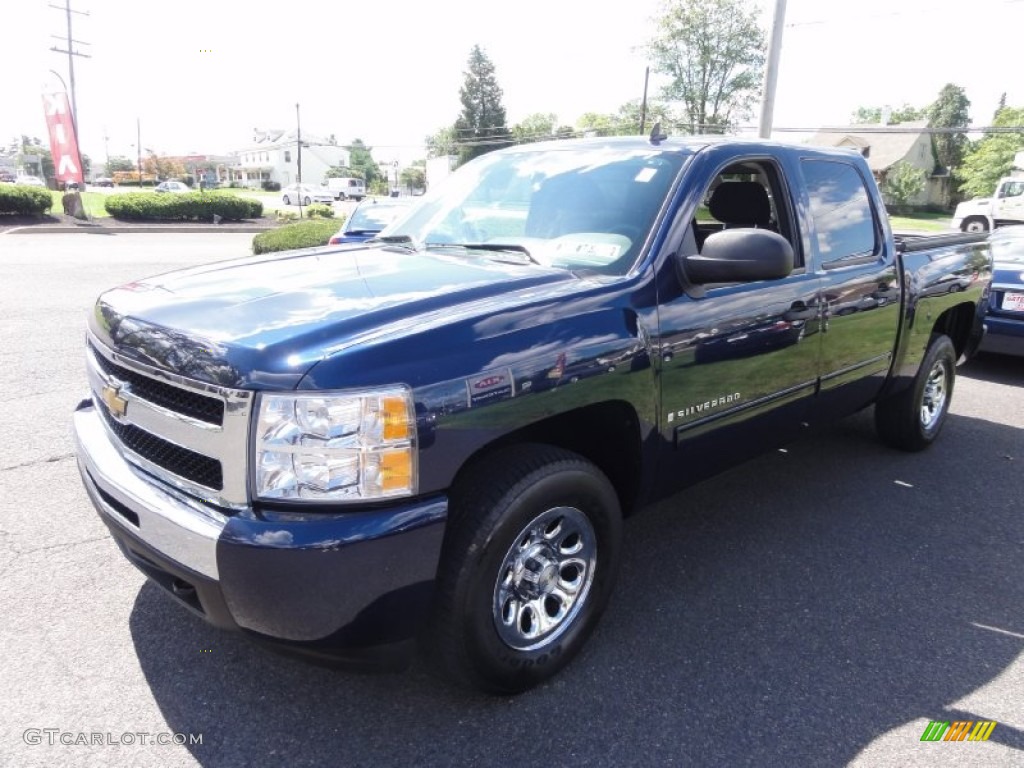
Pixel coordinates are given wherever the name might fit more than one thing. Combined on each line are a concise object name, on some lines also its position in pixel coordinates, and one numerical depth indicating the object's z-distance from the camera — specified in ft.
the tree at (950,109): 279.14
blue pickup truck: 6.68
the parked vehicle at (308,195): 168.25
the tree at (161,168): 352.08
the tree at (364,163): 395.55
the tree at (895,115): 295.69
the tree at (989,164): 163.73
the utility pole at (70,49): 118.11
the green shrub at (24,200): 76.79
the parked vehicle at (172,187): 200.07
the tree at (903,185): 174.81
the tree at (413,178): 321.09
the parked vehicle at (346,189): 213.46
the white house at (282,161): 365.61
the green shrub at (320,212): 111.41
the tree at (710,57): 161.99
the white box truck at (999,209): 83.92
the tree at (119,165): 401.86
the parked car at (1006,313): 23.73
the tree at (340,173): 347.79
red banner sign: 84.69
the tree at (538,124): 305.98
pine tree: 257.96
